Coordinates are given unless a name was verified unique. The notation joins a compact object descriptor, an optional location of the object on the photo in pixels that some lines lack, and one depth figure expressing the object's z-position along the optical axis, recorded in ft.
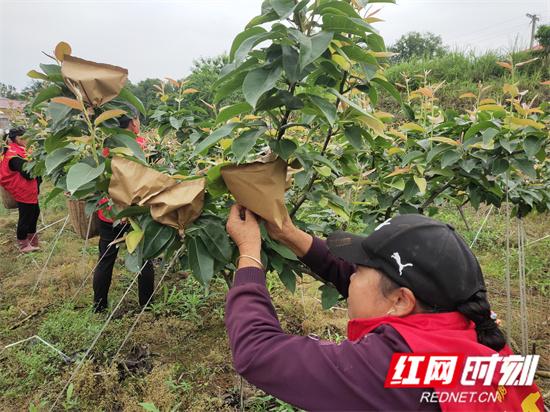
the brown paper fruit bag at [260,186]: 3.34
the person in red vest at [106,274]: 9.76
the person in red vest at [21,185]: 14.46
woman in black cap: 2.73
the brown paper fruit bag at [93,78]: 3.39
